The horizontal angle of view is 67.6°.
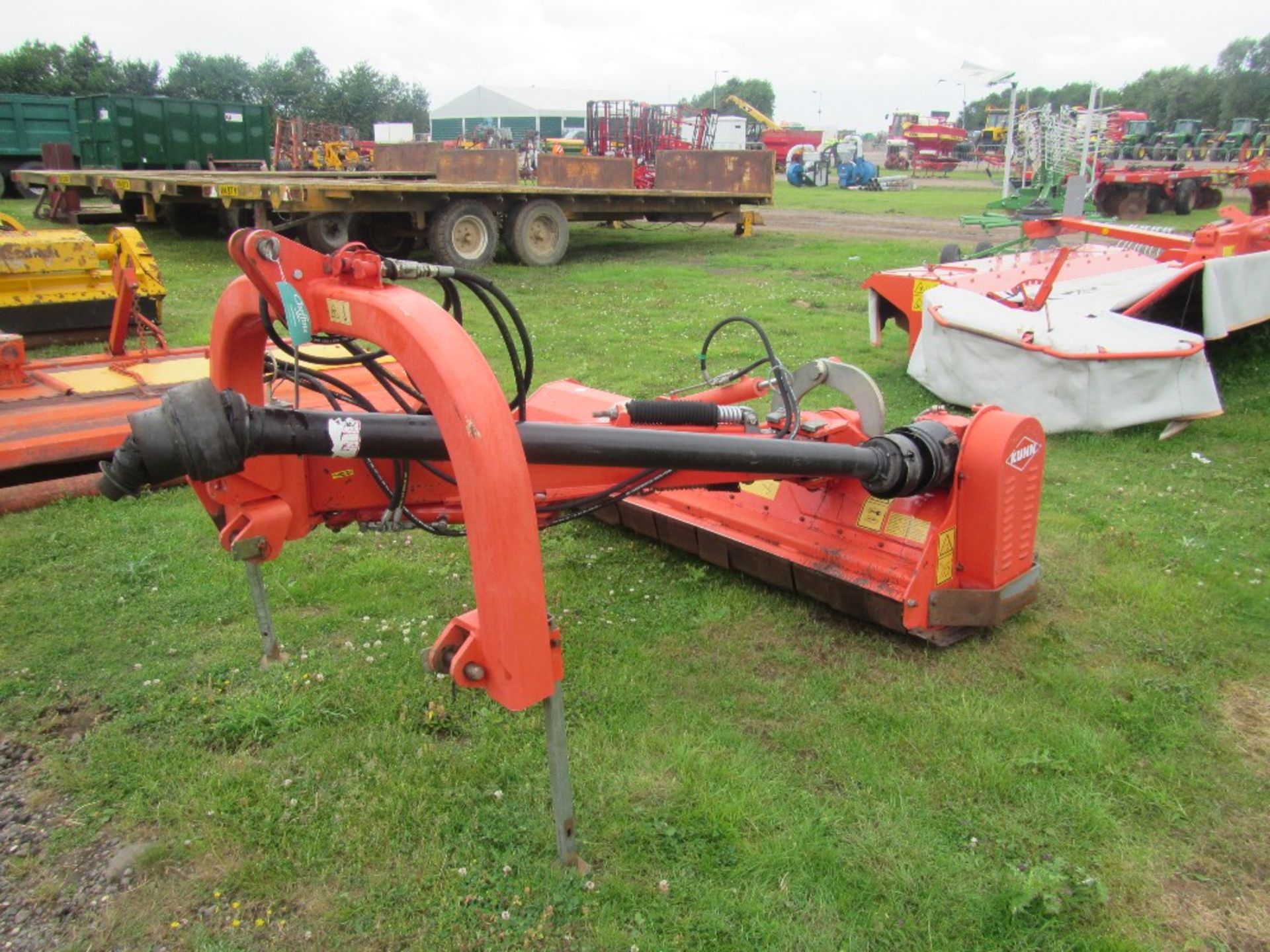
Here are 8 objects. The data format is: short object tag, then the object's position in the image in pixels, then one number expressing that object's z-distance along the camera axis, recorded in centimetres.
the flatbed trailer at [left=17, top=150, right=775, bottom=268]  1072
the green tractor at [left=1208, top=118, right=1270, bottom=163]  3162
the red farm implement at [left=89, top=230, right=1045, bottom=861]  196
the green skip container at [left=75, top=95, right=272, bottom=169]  1908
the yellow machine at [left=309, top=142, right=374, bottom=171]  2636
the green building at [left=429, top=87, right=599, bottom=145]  6050
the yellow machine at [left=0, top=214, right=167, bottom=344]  751
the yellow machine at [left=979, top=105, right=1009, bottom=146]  3672
